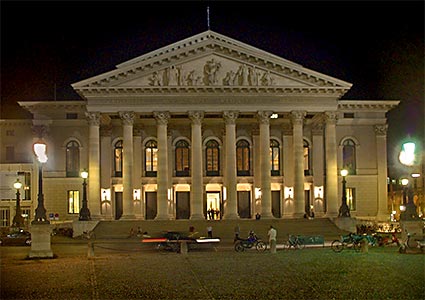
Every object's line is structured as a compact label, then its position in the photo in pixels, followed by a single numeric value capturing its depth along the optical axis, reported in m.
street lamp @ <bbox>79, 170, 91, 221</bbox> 60.75
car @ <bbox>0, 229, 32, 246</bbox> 47.94
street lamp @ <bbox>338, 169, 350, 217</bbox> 60.04
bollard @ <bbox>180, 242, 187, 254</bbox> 41.00
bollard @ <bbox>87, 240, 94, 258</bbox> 38.75
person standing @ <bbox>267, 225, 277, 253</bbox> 41.27
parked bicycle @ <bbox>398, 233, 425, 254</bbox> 34.91
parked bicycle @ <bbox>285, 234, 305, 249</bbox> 45.06
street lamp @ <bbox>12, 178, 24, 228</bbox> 53.11
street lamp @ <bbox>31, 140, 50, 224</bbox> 36.78
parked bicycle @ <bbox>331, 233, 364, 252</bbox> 41.31
